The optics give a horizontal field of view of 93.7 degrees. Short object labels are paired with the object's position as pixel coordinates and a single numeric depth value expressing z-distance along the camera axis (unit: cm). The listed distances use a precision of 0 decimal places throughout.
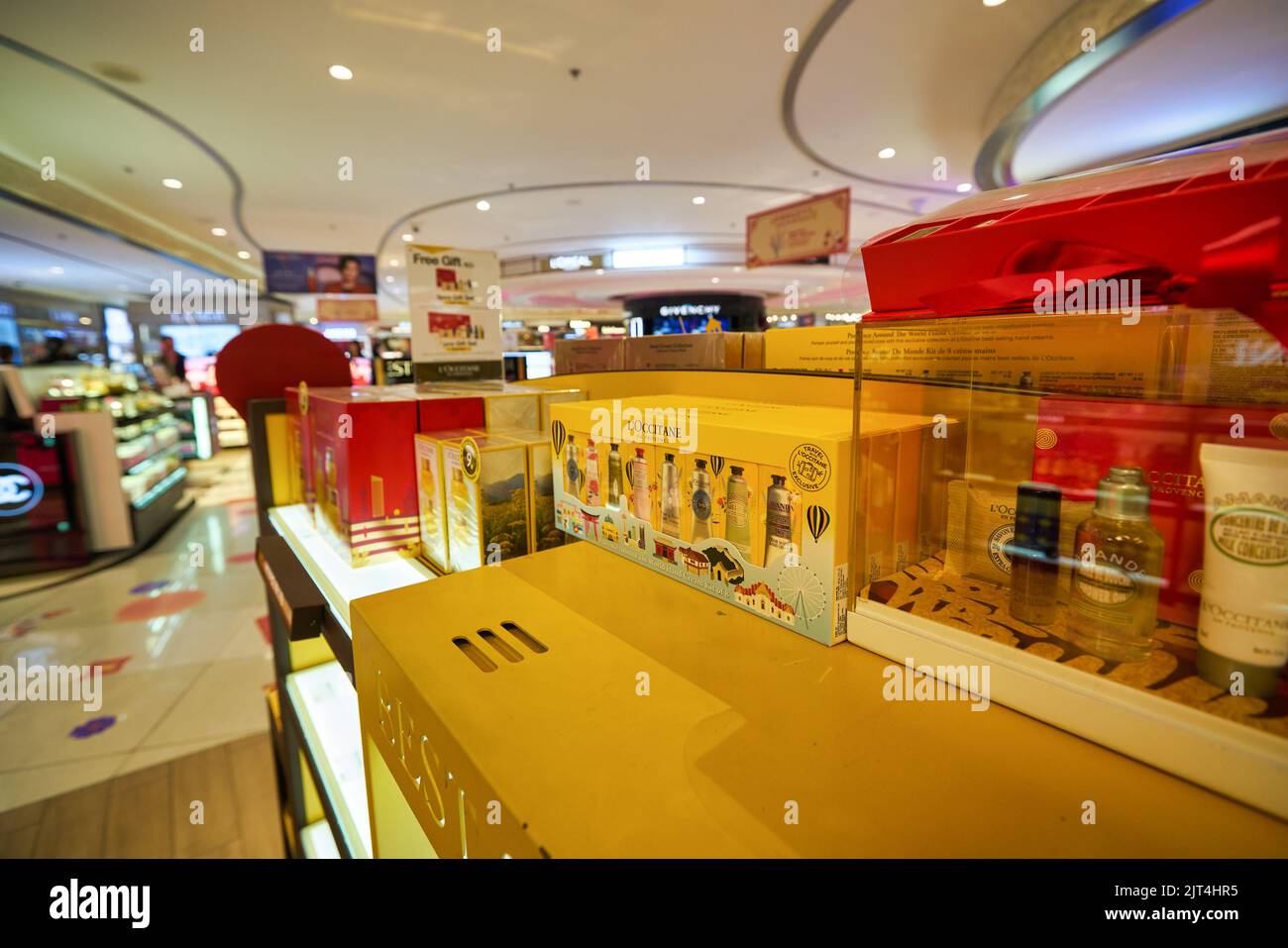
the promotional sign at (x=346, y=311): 1109
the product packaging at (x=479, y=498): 119
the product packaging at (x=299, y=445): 170
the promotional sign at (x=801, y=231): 637
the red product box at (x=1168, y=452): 66
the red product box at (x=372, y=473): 132
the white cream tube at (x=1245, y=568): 53
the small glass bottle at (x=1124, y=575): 64
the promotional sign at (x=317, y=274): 966
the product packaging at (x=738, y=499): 80
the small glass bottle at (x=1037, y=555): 73
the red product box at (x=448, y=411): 142
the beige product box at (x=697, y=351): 164
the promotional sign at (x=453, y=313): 176
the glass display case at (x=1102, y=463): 53
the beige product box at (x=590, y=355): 204
